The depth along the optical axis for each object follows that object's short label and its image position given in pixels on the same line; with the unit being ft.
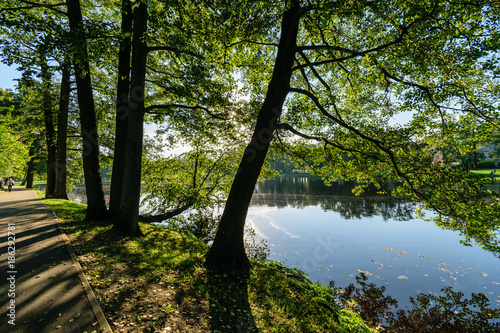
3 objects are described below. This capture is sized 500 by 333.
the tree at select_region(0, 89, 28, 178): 61.21
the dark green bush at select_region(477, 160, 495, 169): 154.92
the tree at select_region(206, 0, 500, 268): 15.60
